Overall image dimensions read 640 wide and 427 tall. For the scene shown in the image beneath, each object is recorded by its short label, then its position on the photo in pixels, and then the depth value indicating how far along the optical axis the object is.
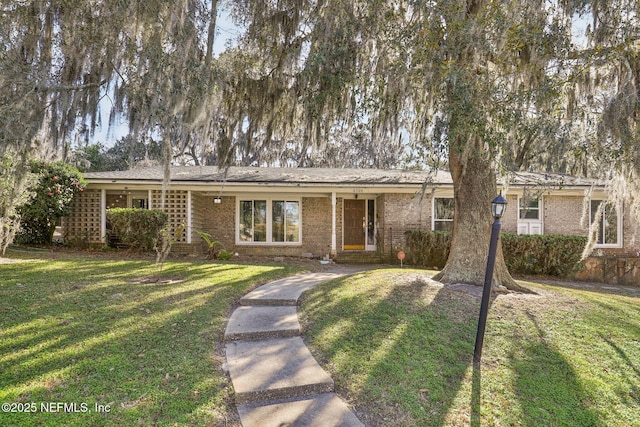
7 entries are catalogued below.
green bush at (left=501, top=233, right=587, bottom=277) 10.29
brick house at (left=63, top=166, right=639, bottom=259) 11.60
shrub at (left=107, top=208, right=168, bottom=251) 10.44
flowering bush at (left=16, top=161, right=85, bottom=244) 10.19
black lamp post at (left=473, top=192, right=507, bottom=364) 3.67
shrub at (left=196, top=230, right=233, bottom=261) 10.80
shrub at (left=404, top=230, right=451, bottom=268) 10.90
